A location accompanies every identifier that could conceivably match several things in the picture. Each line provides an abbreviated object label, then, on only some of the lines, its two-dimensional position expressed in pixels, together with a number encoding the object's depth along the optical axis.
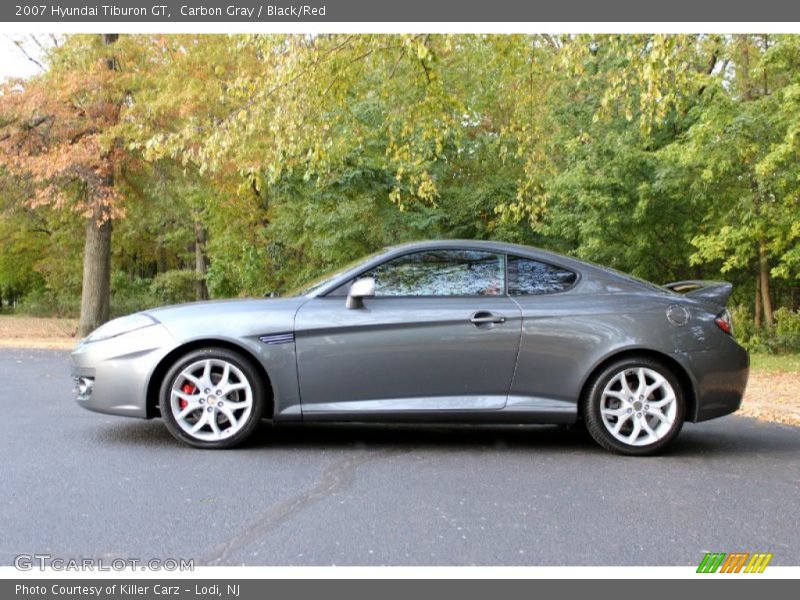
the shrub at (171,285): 33.12
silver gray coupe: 5.34
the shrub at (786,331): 17.66
